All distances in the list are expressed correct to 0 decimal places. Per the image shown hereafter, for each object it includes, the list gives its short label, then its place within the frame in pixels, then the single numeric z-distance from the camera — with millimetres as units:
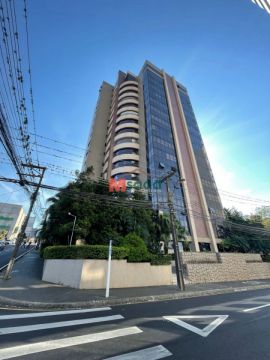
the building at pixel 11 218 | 85500
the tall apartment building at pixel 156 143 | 39031
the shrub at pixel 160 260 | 13580
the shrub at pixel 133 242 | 13656
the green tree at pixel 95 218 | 16234
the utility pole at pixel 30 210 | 12914
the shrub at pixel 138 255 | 12812
